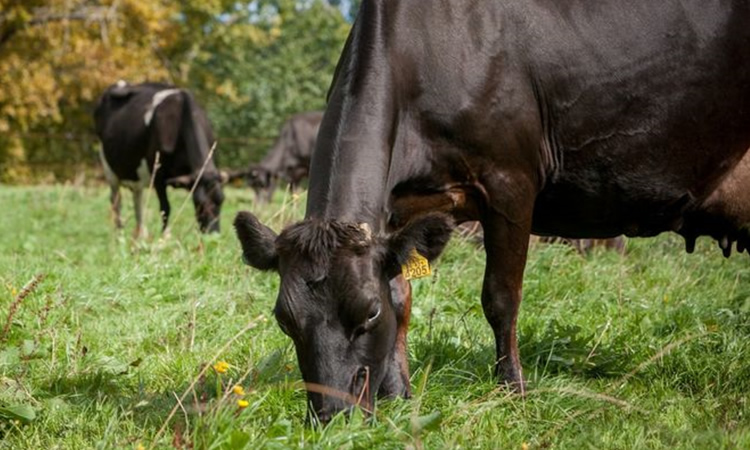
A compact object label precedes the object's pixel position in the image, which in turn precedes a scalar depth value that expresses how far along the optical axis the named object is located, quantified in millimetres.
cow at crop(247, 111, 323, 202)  23266
